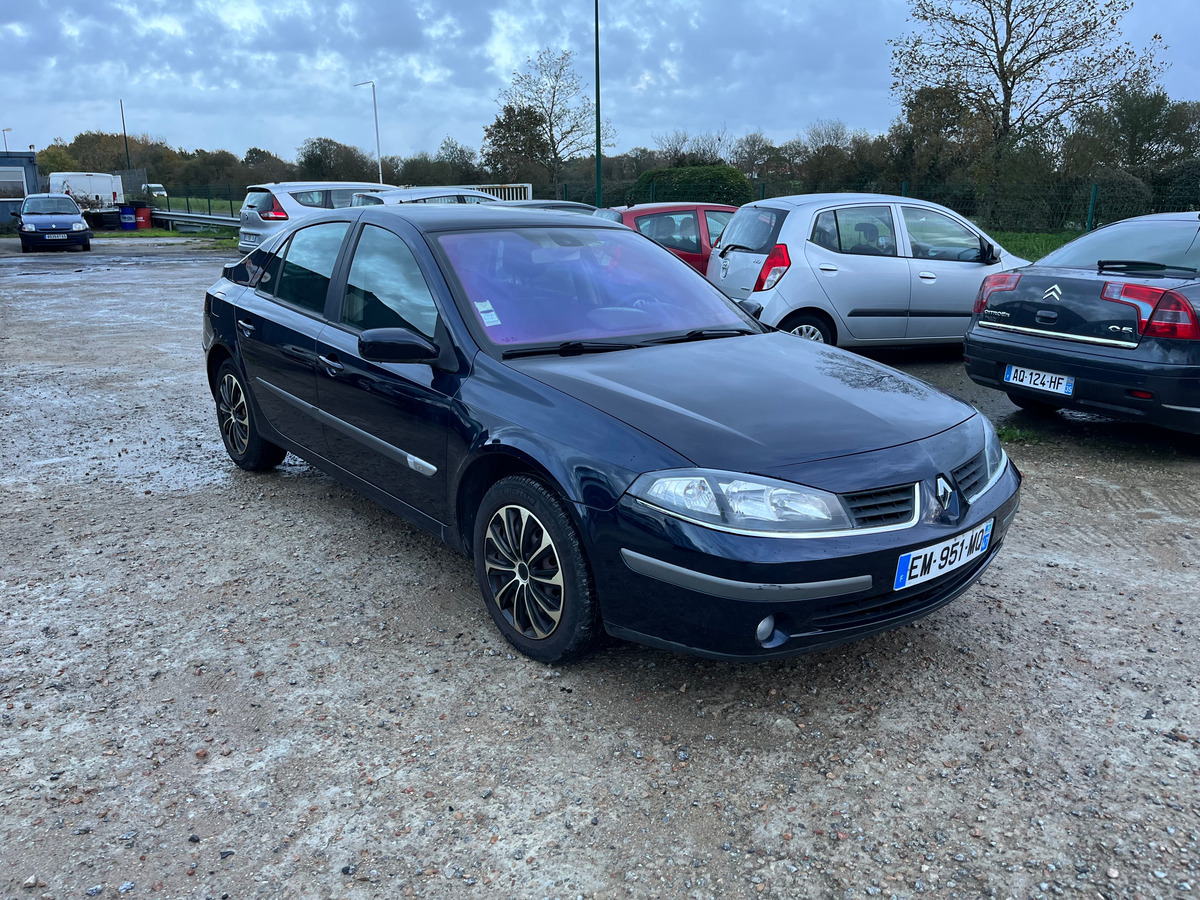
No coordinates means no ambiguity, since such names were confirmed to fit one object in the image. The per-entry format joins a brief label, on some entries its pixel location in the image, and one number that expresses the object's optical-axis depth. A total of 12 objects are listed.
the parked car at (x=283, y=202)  17.22
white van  40.22
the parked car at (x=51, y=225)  26.21
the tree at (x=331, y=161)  45.84
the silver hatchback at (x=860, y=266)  8.23
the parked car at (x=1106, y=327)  5.33
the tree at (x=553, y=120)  36.72
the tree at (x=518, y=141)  36.64
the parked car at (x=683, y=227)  11.00
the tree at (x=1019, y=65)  24.56
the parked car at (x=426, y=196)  14.88
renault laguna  2.79
